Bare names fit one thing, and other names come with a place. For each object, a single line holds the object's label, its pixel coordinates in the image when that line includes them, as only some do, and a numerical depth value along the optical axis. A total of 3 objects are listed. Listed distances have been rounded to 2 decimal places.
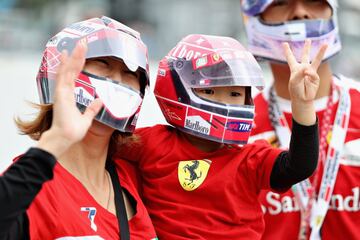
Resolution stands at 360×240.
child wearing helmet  6.11
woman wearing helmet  4.71
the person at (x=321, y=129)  7.59
